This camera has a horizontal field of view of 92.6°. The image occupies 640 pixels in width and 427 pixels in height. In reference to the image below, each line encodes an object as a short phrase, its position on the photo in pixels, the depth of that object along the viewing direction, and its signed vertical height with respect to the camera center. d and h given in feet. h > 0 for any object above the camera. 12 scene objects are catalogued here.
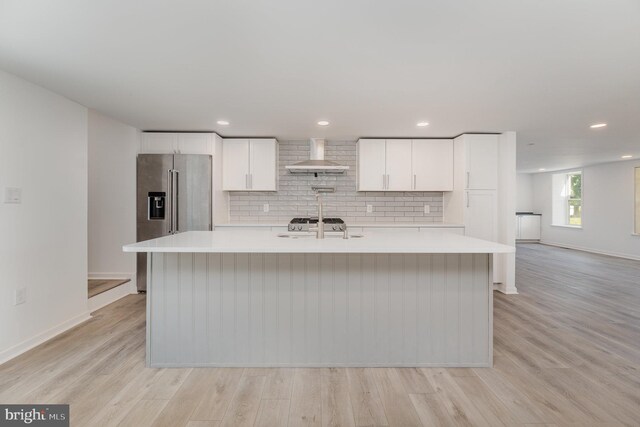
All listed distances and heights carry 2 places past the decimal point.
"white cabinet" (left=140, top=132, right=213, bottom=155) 13.92 +3.01
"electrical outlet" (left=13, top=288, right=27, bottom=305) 8.28 -2.42
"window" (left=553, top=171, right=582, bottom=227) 28.04 +1.16
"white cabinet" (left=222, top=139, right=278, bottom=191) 14.89 +2.16
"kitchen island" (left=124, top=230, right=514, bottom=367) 7.64 -2.50
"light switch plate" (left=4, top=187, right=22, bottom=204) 8.09 +0.35
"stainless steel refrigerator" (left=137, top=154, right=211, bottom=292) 13.41 +0.61
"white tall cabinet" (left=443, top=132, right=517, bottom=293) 13.93 +1.05
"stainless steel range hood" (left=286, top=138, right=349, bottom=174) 14.20 +2.14
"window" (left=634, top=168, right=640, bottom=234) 21.95 +0.47
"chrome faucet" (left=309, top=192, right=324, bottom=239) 8.69 -0.55
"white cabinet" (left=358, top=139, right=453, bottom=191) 14.96 +2.35
